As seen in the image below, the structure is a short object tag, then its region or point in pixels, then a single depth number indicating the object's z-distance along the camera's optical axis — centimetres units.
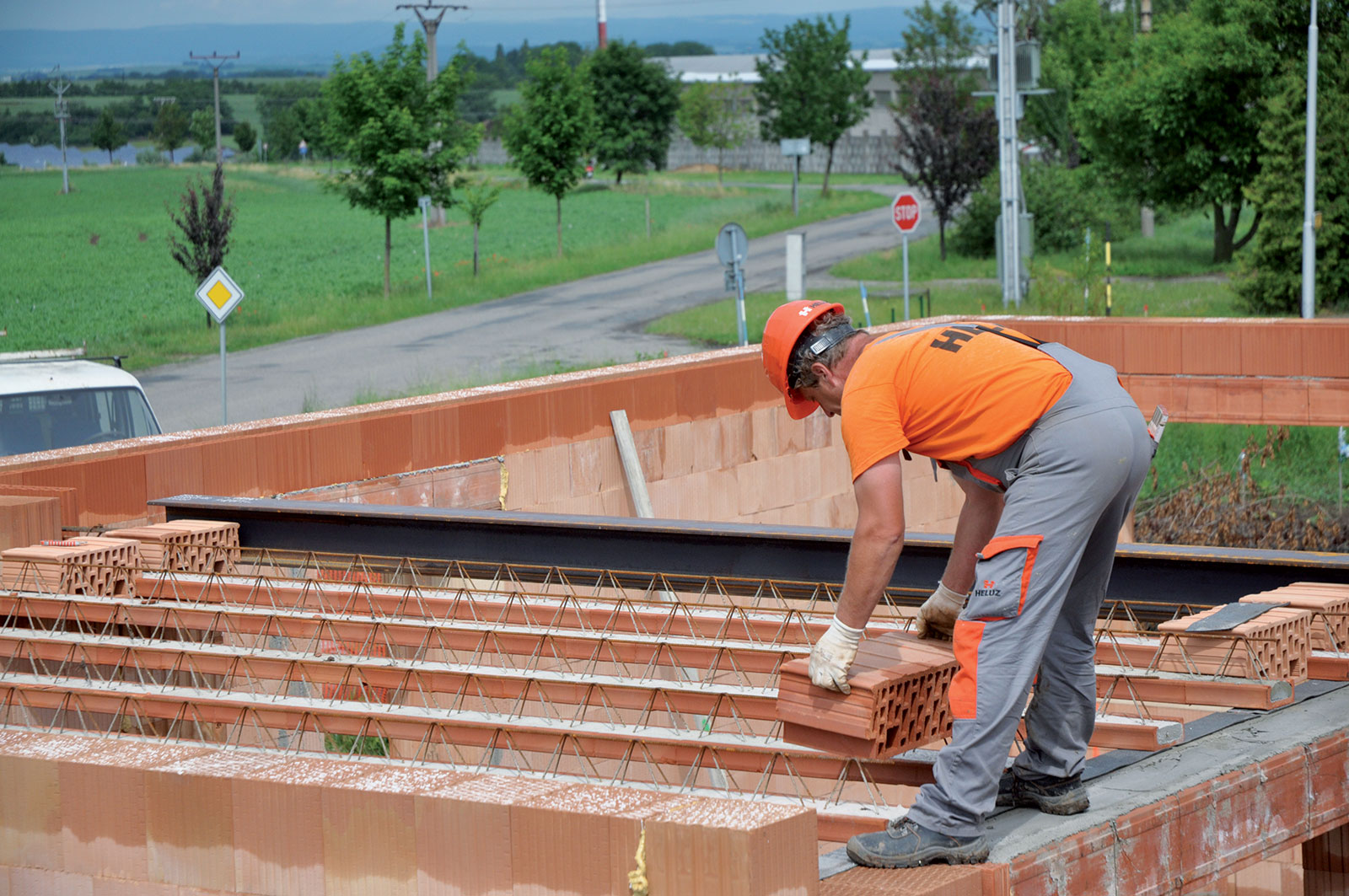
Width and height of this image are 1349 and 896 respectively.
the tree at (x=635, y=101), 8631
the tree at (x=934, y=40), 8431
